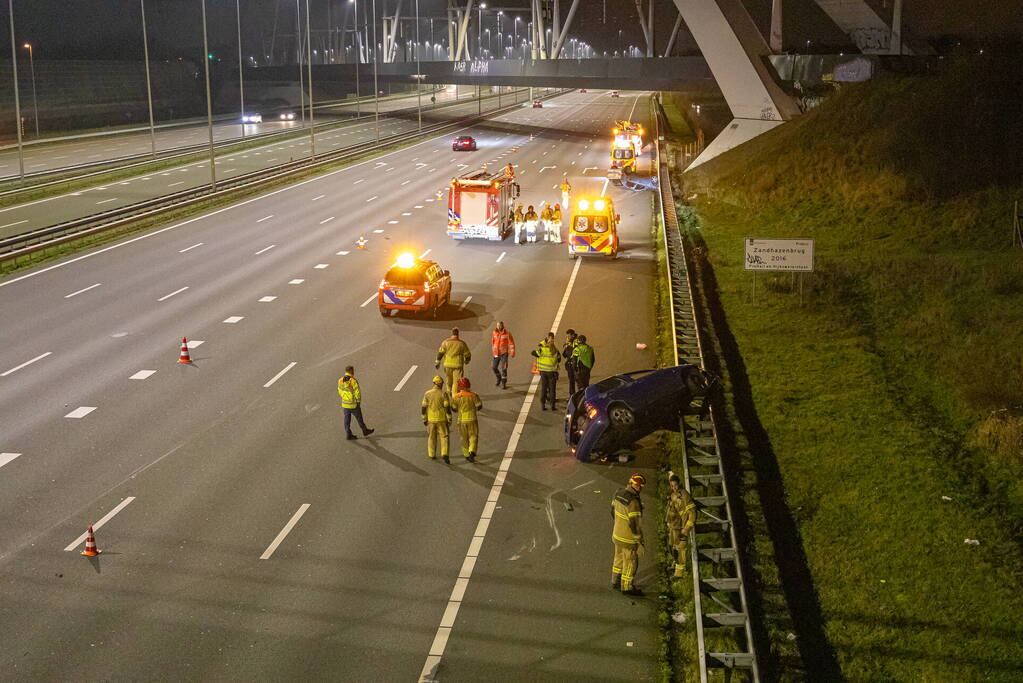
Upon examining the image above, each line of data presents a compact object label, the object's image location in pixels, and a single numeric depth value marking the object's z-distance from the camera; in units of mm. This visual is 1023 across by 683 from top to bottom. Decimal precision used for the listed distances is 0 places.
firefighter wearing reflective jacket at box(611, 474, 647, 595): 12859
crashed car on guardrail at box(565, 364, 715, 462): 17484
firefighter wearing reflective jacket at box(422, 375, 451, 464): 17281
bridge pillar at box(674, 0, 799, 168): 57031
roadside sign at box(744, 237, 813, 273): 27250
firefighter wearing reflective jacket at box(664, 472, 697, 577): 13305
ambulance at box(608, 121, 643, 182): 64812
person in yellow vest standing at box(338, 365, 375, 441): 18109
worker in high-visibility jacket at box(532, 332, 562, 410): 20156
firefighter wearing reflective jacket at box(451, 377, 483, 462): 17250
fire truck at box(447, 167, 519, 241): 40594
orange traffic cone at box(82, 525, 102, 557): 13914
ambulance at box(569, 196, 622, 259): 37625
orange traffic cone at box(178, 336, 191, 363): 23422
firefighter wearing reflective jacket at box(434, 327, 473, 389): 20219
